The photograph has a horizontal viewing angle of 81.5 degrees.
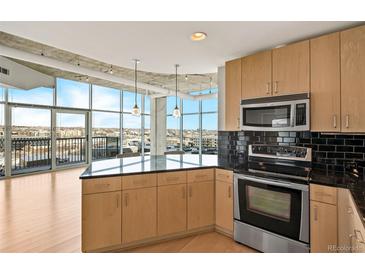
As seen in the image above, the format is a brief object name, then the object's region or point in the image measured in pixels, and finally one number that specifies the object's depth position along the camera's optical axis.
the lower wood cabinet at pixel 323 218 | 1.89
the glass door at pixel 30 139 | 6.12
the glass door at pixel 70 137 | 7.16
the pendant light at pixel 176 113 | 4.17
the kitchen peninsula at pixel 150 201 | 2.24
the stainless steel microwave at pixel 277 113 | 2.42
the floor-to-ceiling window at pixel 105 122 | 8.05
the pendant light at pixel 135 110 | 3.81
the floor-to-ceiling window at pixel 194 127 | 8.55
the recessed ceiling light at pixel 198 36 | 2.39
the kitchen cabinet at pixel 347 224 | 1.45
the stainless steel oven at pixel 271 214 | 2.06
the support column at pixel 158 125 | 9.41
